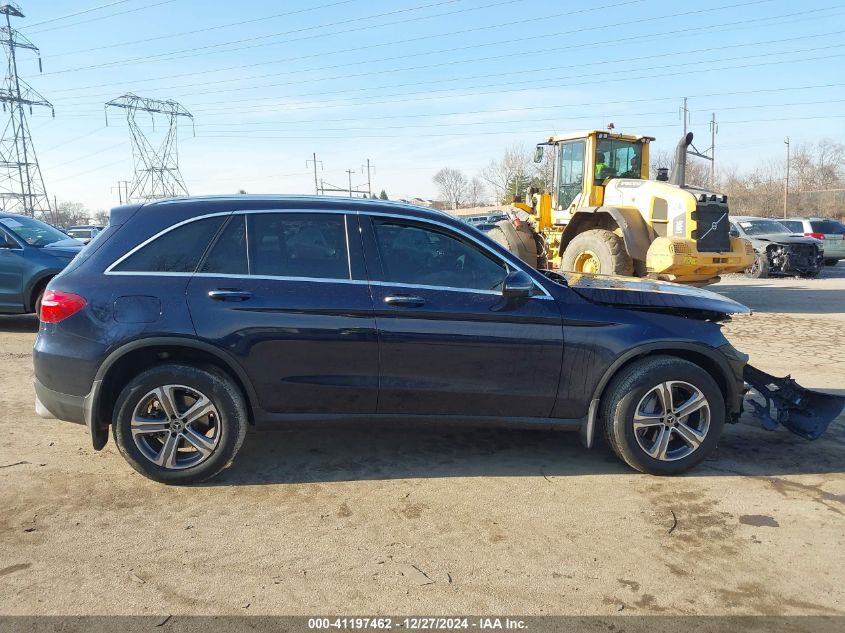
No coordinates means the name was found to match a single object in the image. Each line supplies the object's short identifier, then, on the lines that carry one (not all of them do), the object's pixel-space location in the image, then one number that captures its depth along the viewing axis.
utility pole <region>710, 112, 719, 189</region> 56.19
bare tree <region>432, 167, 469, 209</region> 90.88
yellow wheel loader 10.50
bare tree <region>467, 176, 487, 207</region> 91.19
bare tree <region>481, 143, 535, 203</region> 48.22
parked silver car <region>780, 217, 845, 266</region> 19.75
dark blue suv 3.78
